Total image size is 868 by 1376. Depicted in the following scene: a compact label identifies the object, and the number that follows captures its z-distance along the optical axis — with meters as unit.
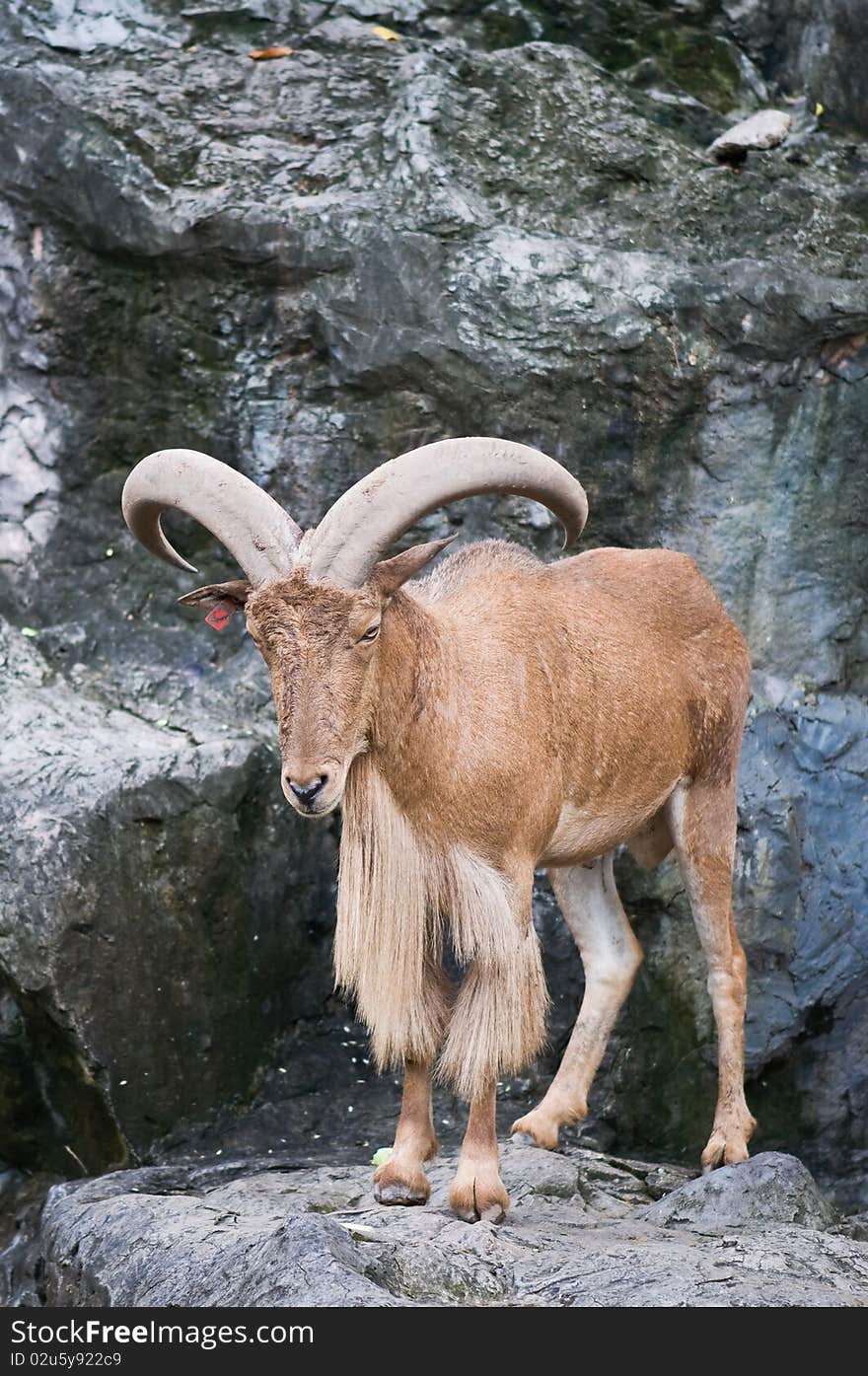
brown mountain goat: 10.65
